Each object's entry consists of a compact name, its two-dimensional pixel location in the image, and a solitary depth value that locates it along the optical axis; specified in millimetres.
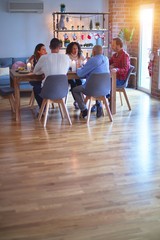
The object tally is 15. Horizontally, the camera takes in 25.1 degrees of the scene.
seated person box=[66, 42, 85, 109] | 5984
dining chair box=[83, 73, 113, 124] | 5125
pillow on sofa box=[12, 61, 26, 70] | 6177
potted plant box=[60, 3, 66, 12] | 7770
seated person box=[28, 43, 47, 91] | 6070
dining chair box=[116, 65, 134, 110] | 5859
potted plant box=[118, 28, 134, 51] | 7832
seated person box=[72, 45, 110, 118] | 5191
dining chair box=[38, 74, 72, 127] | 4973
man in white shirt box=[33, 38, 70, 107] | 5102
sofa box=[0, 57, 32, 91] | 7242
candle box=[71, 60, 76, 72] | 5605
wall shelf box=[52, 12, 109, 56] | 7952
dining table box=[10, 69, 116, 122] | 5246
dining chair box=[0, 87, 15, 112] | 5691
